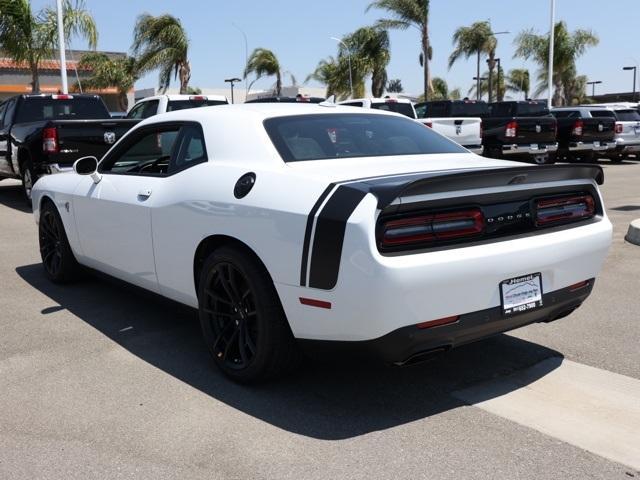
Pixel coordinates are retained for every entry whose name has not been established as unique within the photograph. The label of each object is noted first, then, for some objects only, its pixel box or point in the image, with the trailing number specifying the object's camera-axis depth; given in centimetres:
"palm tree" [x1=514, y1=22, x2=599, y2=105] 3903
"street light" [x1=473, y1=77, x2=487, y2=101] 5464
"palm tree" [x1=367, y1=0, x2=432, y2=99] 3553
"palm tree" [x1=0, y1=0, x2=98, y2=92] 2169
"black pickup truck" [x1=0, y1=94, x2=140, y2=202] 1059
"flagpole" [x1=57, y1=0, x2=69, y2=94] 2111
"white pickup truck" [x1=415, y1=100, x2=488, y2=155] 1611
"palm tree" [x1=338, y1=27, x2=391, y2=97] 4203
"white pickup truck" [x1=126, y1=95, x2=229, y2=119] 1345
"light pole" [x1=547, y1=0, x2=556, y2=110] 3584
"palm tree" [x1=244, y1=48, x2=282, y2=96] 4747
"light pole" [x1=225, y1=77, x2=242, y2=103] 5016
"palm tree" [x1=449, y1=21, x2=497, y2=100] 4284
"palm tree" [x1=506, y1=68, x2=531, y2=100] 6600
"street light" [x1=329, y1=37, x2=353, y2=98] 4344
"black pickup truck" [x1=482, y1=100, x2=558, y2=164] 1720
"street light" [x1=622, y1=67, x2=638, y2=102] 6378
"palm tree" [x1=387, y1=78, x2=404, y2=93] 7602
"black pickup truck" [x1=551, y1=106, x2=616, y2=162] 1964
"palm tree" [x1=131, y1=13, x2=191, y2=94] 3103
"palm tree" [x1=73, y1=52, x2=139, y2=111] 4606
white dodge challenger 329
